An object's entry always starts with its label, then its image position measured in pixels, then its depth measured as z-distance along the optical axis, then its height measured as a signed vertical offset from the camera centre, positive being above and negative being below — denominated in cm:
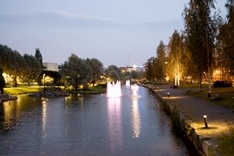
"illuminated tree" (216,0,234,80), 3553 +478
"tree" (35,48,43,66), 14810 +1205
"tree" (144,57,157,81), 12627 +439
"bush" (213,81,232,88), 5934 -67
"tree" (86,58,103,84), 12321 +520
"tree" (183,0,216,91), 4316 +580
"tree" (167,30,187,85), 6698 +508
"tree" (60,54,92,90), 8794 +257
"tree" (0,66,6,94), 6562 +15
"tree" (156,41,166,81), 11175 +806
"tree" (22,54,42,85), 9739 +413
